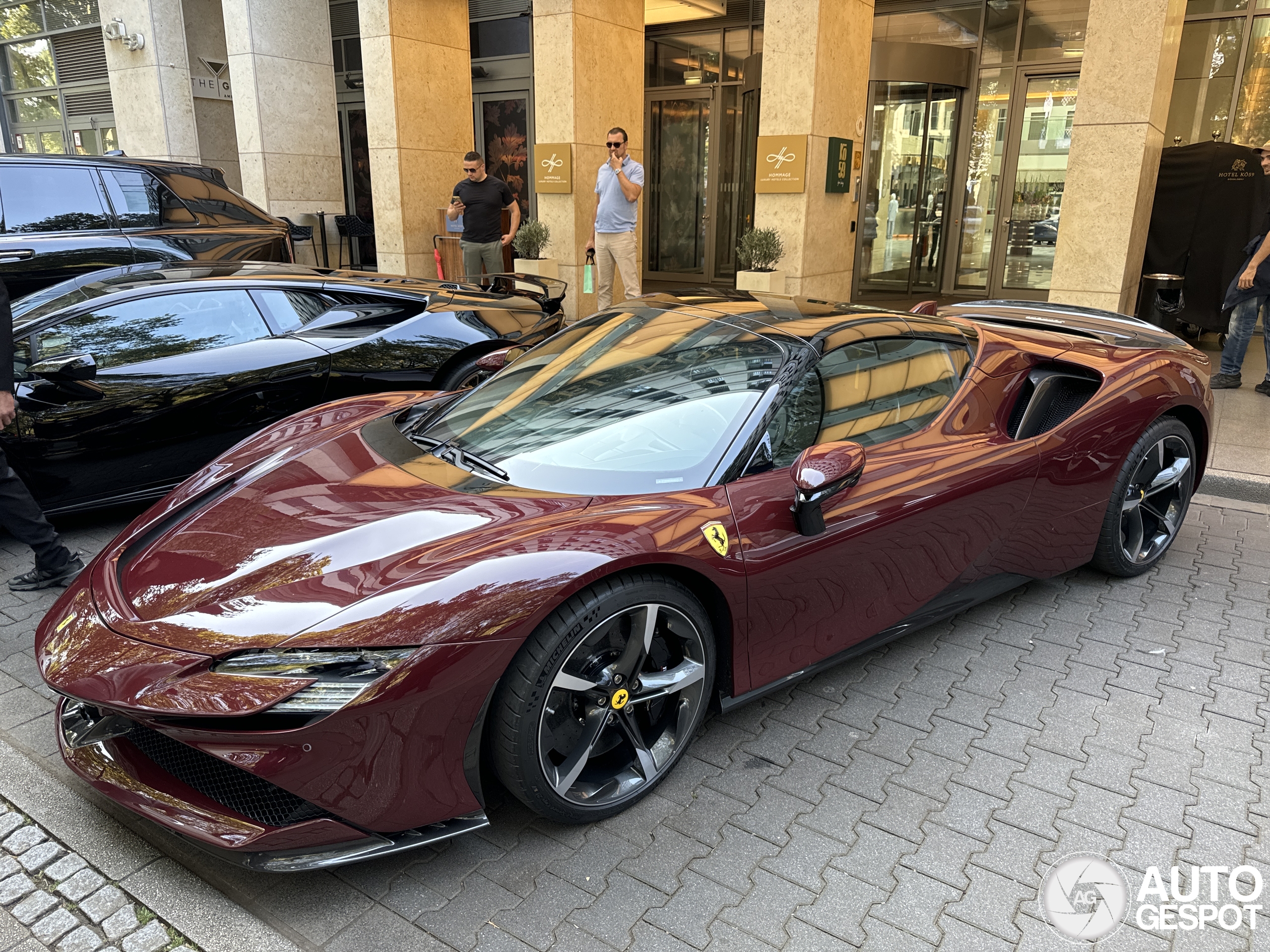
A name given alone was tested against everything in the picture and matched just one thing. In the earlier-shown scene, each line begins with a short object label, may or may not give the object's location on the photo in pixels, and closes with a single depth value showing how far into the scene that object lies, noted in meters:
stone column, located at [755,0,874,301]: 8.80
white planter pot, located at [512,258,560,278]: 10.43
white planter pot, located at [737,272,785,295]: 9.02
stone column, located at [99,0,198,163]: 13.92
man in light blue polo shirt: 8.91
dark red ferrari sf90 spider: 2.02
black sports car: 4.13
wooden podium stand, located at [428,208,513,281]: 11.91
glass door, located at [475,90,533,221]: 14.51
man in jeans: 7.27
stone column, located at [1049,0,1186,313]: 7.41
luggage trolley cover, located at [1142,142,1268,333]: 8.95
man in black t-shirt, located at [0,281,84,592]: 3.68
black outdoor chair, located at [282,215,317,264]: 12.20
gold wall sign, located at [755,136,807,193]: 8.95
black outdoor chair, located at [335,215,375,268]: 13.53
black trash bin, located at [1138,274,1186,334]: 8.90
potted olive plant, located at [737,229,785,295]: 9.05
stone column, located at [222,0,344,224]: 12.49
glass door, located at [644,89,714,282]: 14.10
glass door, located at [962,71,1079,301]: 11.84
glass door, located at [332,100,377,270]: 16.14
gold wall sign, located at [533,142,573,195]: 10.31
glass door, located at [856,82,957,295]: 12.06
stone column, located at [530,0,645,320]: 10.07
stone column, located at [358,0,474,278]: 11.52
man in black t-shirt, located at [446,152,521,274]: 9.78
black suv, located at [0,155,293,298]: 6.62
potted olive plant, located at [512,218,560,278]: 10.38
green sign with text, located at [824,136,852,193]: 9.23
